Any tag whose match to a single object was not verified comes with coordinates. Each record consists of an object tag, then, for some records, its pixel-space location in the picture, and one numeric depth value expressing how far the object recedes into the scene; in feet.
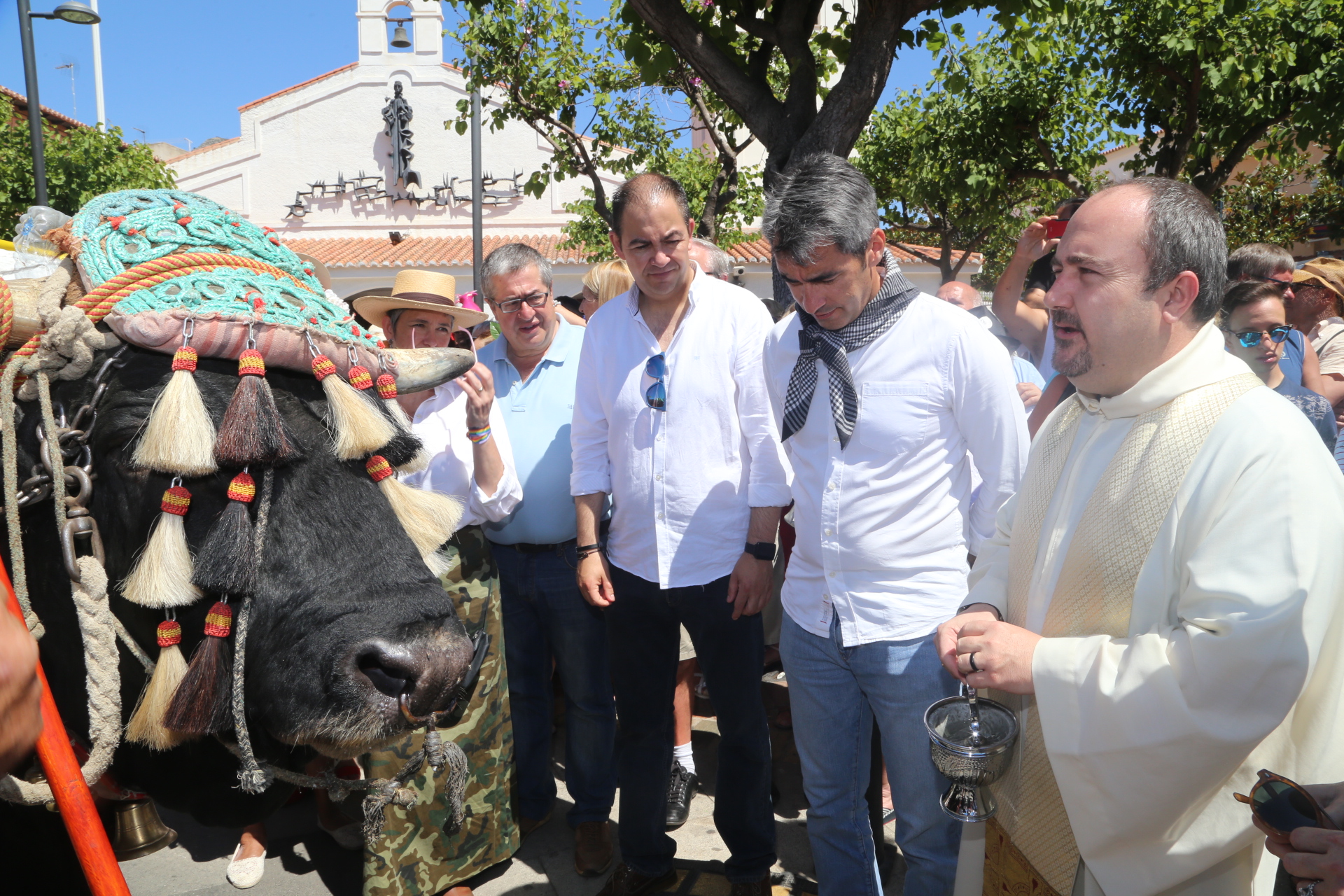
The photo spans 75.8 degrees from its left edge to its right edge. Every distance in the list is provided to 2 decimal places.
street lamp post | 25.03
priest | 5.06
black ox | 5.09
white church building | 84.94
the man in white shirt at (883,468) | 8.28
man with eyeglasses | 12.09
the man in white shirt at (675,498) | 10.00
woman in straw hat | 10.55
